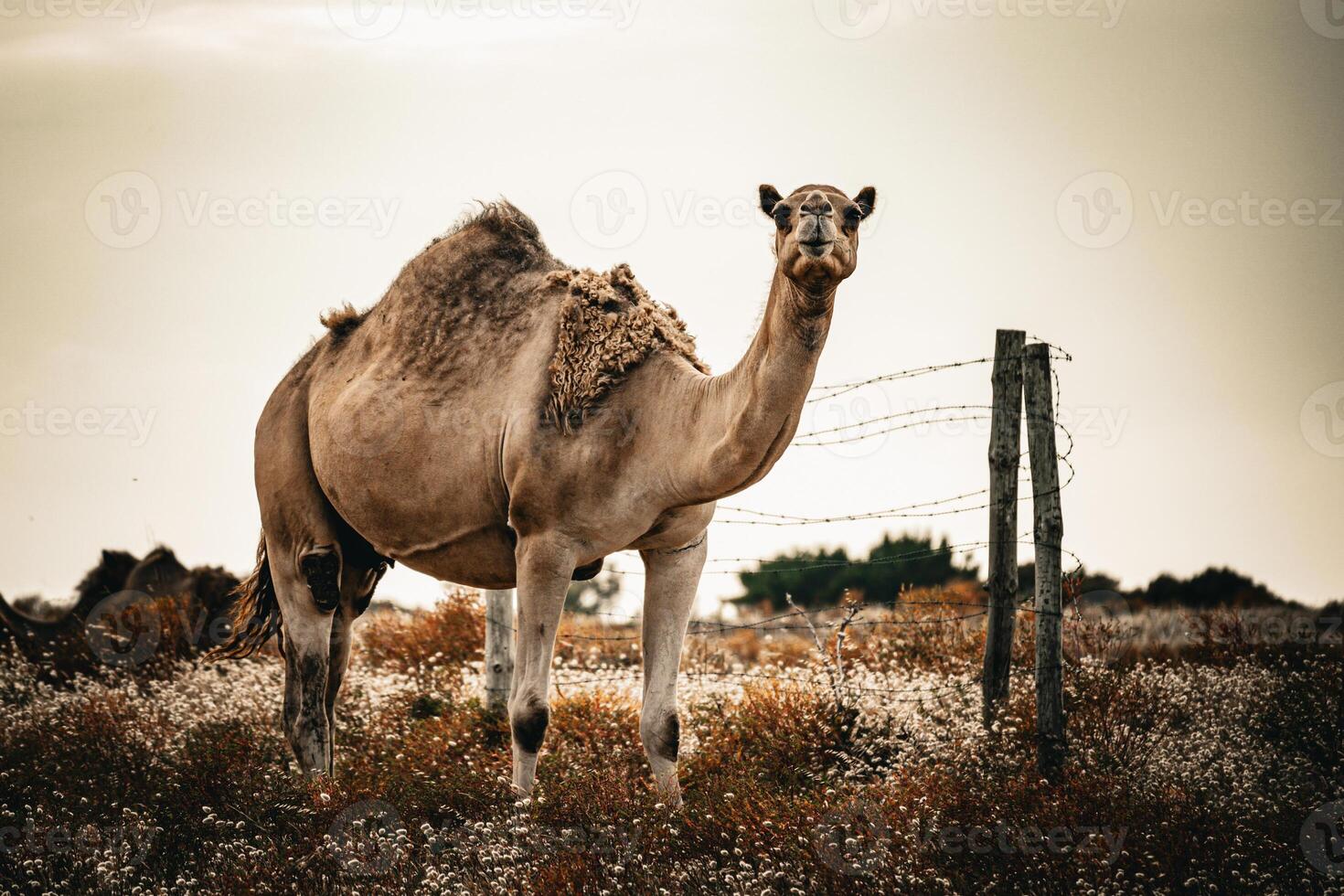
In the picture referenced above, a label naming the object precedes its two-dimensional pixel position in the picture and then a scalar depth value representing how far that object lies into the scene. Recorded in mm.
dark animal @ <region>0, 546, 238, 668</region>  13555
